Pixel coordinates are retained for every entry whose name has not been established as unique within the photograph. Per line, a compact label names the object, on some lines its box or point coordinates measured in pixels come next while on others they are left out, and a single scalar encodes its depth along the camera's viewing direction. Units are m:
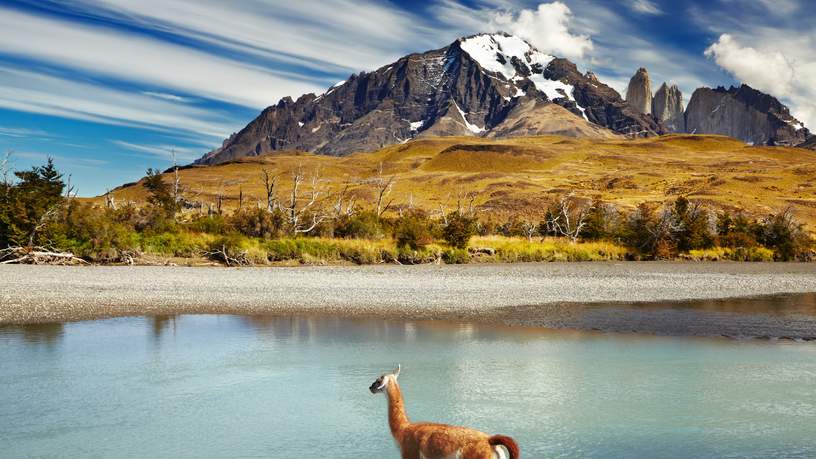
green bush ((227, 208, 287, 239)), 39.09
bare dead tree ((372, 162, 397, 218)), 103.00
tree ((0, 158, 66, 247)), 31.69
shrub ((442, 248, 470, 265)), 38.81
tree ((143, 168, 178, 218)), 43.76
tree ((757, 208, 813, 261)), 44.94
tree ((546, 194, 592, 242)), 48.76
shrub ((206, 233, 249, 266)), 34.28
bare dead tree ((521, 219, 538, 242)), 50.52
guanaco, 6.06
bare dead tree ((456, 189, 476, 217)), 81.22
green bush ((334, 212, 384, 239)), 40.62
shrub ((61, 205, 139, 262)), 32.69
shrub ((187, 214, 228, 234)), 38.72
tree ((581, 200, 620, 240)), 48.19
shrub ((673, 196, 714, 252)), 44.75
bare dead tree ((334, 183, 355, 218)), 45.79
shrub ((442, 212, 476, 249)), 40.81
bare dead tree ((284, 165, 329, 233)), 40.44
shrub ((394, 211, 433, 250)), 38.97
